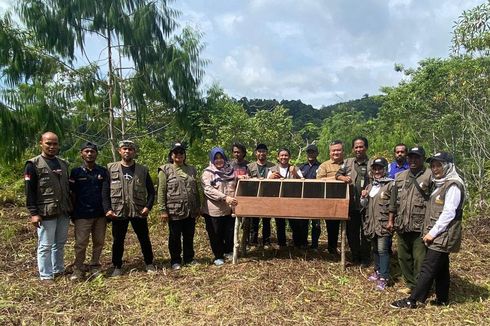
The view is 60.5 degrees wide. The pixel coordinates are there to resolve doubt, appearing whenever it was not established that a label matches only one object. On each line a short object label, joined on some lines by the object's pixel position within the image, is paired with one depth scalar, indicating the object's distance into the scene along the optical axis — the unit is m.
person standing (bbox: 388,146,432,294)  4.30
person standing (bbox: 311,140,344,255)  5.60
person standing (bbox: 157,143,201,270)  5.21
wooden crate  5.08
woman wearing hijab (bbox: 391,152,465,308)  3.96
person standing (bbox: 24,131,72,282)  4.58
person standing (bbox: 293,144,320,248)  5.96
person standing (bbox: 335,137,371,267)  5.25
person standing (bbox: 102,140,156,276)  4.93
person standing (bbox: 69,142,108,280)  4.92
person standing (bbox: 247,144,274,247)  5.95
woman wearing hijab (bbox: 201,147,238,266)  5.41
